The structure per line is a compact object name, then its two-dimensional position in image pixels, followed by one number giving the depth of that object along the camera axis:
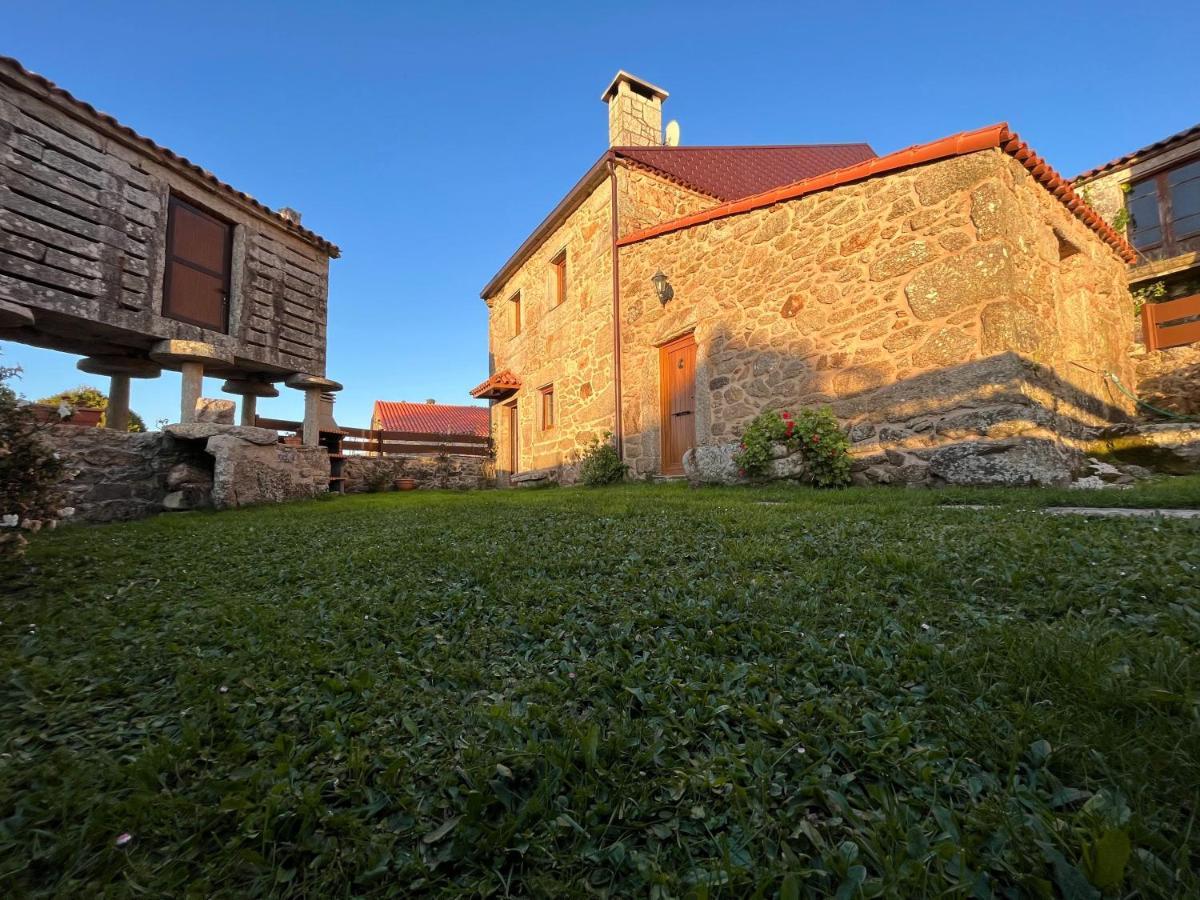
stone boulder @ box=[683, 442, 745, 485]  6.54
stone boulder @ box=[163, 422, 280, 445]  6.42
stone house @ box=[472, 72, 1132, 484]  5.25
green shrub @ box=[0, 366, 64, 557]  2.89
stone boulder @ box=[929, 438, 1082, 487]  4.86
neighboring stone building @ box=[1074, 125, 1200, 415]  10.17
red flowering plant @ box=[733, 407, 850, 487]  5.91
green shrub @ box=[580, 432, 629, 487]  9.15
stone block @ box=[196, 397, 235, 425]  7.14
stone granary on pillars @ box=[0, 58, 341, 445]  5.86
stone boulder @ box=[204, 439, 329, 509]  6.36
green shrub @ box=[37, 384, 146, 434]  14.56
